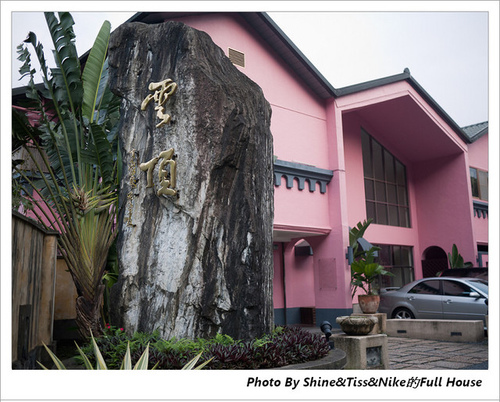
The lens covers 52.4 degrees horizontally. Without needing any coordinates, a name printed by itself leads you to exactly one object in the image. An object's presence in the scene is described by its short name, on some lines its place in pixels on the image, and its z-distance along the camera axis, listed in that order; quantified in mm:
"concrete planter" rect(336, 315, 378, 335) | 7336
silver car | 11234
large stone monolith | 5922
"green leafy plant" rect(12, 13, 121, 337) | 6621
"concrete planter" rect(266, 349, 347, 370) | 5415
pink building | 12320
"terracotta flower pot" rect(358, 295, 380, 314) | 11727
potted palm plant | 11750
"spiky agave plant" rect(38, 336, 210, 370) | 4938
